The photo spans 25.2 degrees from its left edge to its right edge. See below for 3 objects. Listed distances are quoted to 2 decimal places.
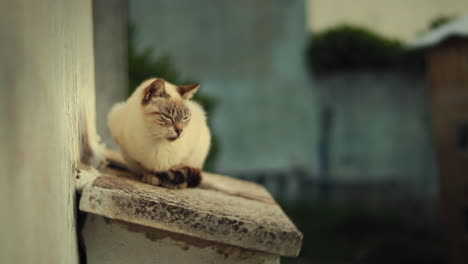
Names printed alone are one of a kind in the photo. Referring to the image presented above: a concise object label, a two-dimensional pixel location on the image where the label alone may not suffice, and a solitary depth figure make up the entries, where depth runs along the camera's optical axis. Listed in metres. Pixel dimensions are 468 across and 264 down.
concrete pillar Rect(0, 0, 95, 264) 1.61
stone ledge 2.28
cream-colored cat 2.52
